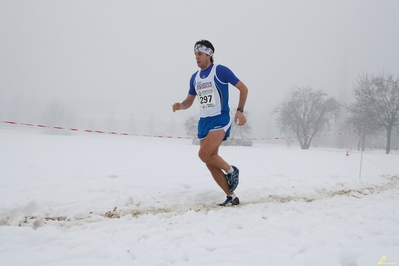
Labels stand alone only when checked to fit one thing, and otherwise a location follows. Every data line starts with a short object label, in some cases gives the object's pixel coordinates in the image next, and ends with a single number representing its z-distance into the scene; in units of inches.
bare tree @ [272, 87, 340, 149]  1430.9
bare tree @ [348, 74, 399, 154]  1075.3
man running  135.8
